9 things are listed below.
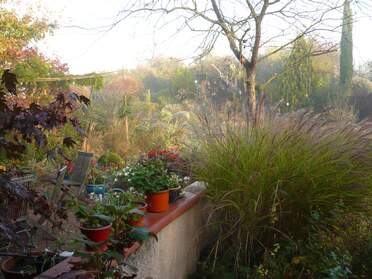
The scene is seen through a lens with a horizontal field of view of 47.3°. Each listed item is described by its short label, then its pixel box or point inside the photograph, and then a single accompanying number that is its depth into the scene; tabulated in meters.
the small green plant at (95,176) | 5.74
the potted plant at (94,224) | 2.13
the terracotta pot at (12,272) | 1.93
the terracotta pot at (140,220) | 2.42
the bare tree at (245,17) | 4.57
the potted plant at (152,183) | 2.96
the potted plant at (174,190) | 3.21
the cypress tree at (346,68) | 14.91
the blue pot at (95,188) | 4.99
